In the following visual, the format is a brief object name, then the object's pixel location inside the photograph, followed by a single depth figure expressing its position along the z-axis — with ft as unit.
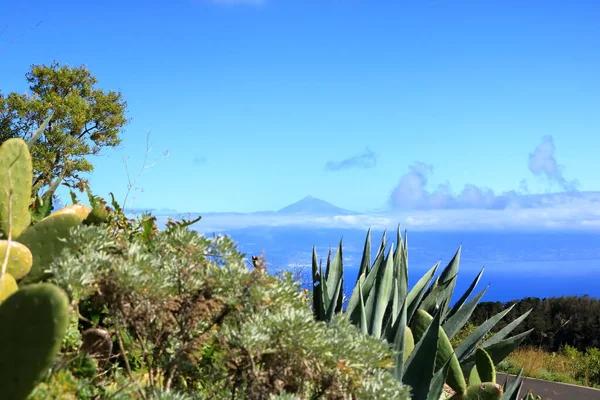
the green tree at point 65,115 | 82.48
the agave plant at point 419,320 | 11.02
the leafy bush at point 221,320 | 7.80
